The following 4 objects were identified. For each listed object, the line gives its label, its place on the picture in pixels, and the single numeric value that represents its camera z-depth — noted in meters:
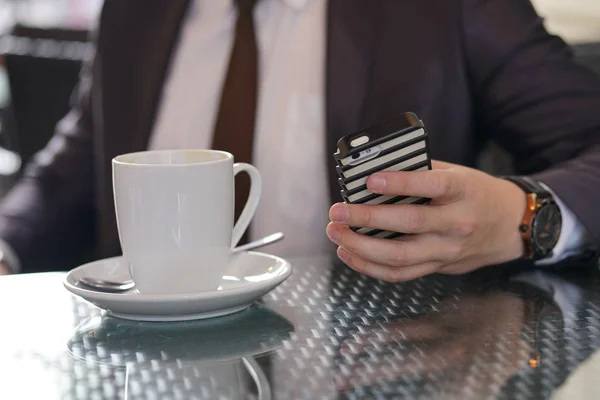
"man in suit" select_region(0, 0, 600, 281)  1.34
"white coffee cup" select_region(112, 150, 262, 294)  0.96
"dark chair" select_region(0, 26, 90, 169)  2.09
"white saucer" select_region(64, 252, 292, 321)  0.95
